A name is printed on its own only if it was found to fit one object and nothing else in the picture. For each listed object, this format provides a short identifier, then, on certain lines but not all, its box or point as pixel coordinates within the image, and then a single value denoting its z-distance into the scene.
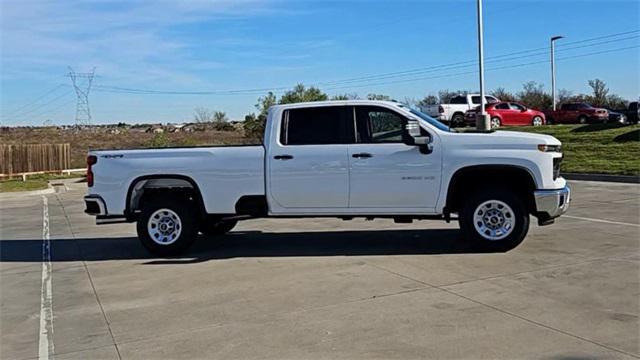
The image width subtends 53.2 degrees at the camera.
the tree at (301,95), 41.22
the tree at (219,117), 74.57
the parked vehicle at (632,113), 35.36
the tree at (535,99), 61.03
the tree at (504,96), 65.06
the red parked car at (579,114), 38.50
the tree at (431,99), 65.44
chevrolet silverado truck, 8.54
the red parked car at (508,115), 33.66
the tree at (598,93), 63.15
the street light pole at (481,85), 26.17
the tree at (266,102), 39.43
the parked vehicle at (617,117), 39.00
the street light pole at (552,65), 49.50
